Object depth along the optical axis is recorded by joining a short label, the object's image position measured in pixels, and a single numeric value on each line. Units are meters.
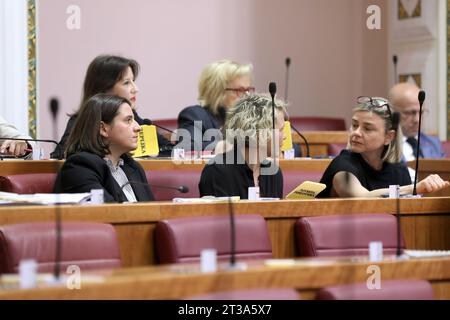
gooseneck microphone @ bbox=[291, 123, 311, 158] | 12.61
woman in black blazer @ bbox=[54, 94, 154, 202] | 8.06
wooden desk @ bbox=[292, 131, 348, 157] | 13.94
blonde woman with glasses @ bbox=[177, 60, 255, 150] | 12.44
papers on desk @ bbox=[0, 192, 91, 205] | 6.77
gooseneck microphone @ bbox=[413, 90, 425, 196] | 7.96
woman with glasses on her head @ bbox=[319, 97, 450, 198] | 8.96
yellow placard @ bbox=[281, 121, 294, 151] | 11.61
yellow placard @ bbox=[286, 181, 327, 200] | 7.89
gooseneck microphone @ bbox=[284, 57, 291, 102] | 17.60
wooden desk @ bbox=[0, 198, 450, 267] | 6.46
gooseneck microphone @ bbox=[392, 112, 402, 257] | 7.06
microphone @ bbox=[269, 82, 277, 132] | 8.89
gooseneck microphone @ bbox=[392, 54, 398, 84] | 16.79
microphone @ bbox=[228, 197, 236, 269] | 4.99
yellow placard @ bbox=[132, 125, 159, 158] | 10.63
